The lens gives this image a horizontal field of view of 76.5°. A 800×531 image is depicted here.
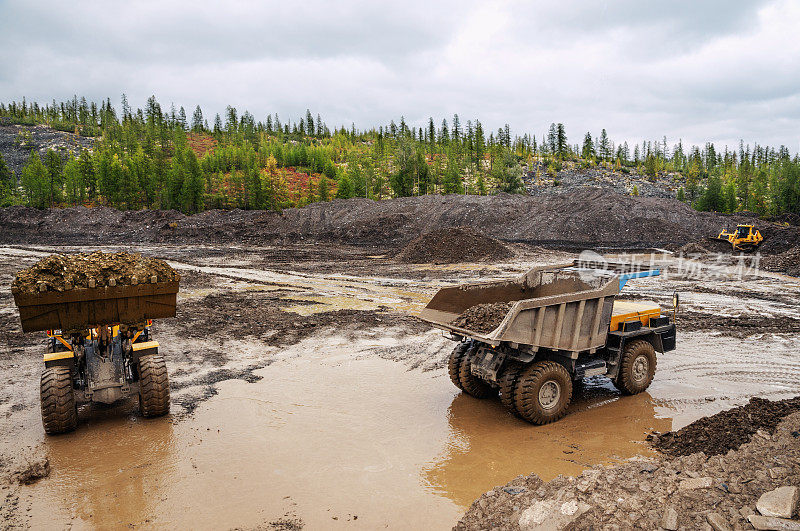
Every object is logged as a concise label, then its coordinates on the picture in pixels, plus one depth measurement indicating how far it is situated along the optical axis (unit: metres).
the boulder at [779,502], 3.57
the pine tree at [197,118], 140.00
